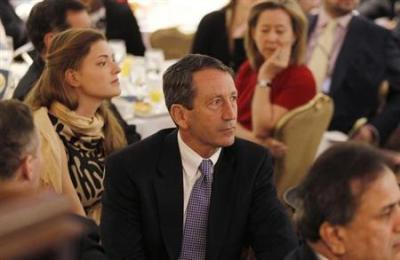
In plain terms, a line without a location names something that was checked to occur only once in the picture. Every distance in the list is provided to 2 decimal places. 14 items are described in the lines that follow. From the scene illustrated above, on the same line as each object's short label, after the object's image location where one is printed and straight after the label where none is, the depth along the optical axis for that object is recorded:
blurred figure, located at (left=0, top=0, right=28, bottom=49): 11.06
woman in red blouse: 7.55
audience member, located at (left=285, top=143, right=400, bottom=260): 3.13
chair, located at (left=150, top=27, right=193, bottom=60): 11.57
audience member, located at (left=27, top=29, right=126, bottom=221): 5.71
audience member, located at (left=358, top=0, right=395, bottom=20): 14.13
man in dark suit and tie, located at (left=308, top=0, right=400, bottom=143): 9.36
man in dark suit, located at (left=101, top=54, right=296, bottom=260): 4.32
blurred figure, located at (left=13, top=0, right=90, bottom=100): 7.19
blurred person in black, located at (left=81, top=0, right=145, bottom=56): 10.98
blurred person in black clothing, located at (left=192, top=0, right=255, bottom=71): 9.89
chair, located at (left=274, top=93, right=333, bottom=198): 7.13
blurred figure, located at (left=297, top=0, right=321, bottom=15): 12.04
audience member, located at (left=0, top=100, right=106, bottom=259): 3.51
